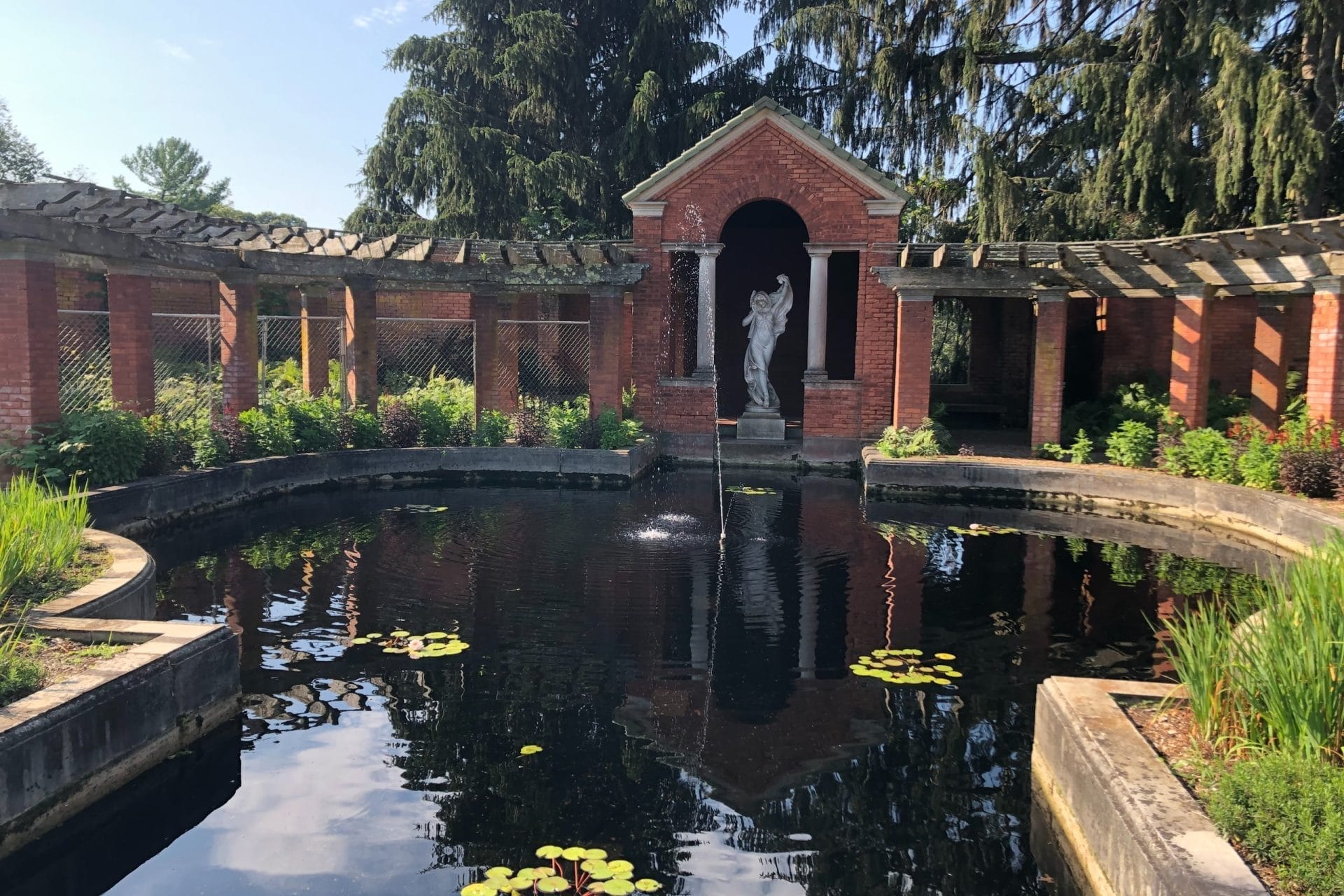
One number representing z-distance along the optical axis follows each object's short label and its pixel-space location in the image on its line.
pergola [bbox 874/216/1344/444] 13.20
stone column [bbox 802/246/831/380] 19.03
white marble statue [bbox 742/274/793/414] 19.66
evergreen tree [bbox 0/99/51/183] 40.62
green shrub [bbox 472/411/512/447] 17.08
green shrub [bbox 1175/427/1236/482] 13.80
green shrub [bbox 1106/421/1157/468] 15.25
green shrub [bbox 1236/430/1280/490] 12.77
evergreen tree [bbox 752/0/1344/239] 17.53
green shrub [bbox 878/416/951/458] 16.50
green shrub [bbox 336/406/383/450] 16.05
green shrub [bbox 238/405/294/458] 14.44
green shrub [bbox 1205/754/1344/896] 3.52
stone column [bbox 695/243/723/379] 19.16
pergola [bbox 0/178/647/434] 10.91
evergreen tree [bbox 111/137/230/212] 51.84
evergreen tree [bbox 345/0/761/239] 26.73
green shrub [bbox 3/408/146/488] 10.72
